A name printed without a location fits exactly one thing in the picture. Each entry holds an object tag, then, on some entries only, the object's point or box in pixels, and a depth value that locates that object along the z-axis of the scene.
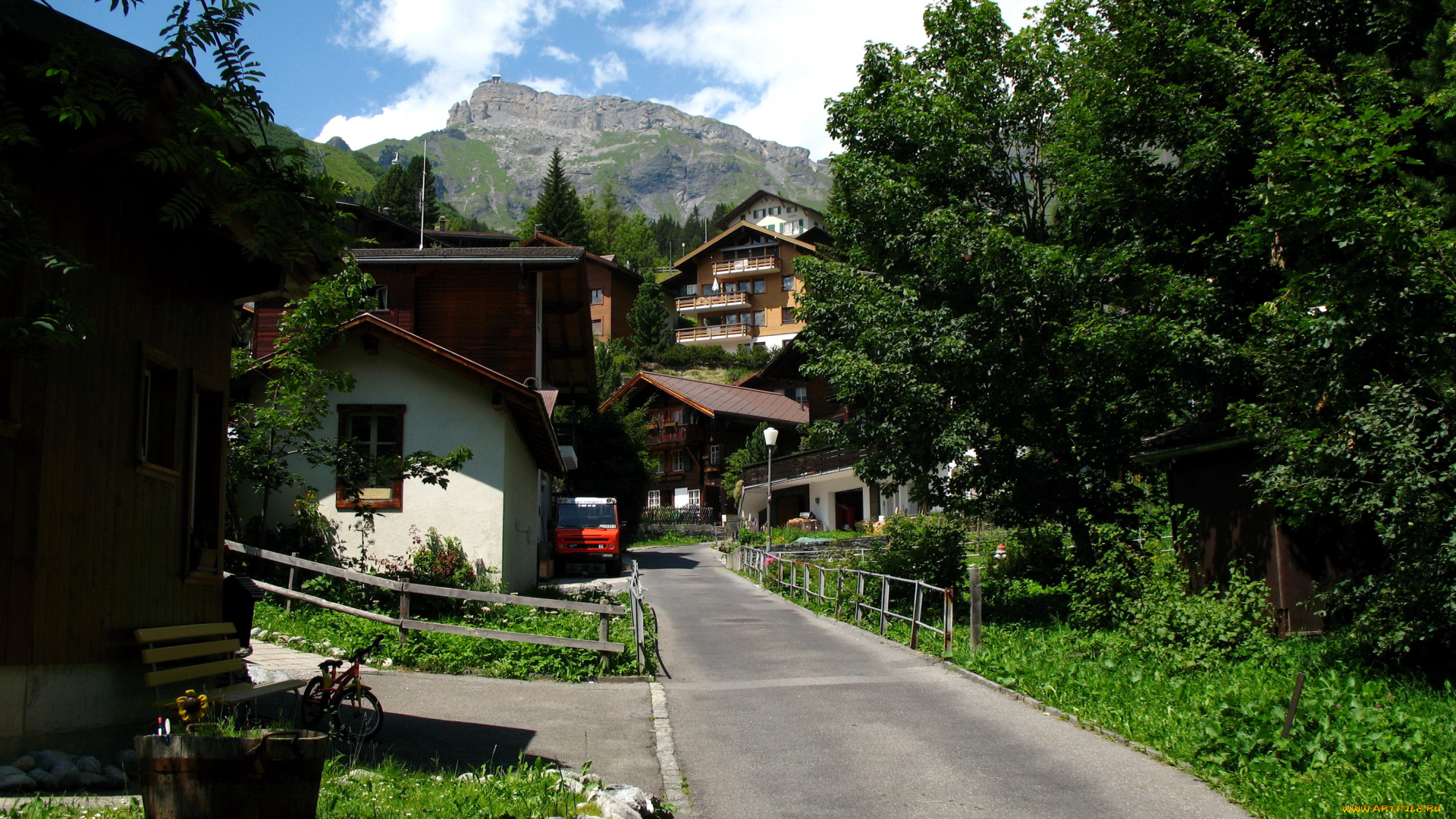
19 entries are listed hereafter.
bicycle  8.70
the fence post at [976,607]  14.55
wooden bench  7.69
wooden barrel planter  4.62
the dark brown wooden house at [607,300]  87.62
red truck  32.06
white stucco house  19.22
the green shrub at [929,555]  20.69
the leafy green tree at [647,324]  81.56
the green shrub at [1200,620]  12.74
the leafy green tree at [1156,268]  10.25
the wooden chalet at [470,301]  24.30
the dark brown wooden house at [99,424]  6.59
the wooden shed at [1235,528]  13.53
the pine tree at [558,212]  93.81
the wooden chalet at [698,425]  60.41
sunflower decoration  6.25
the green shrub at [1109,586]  15.20
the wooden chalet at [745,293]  84.62
